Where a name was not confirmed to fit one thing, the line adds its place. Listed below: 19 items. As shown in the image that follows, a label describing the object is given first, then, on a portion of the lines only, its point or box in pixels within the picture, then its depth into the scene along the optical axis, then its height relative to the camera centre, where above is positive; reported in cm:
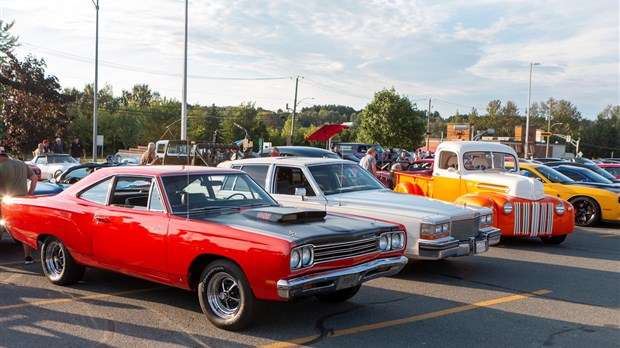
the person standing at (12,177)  833 -67
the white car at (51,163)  2227 -118
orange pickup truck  993 -73
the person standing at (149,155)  1484 -48
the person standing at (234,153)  1620 -36
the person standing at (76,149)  2611 -70
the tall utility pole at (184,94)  2262 +199
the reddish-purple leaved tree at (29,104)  3862 +196
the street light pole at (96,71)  3102 +345
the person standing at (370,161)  1448 -38
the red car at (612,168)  2257 -43
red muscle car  501 -97
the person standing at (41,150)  2412 -75
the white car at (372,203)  738 -79
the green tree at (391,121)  5909 +275
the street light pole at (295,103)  5619 +427
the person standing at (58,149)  2509 -69
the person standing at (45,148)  2431 -67
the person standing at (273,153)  1459 -28
